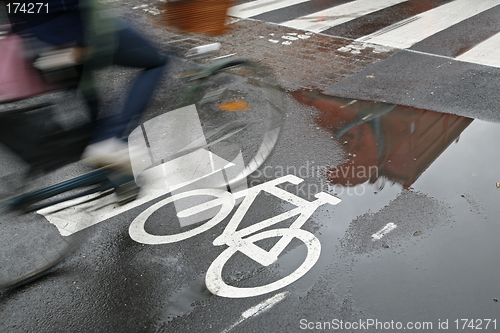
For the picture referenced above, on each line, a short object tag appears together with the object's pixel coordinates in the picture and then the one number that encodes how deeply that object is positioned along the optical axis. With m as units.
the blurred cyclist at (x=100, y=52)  3.65
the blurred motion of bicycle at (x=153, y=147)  3.74
